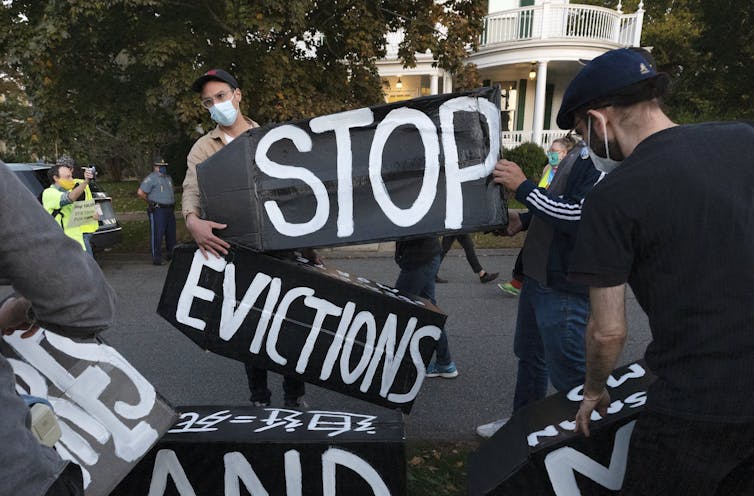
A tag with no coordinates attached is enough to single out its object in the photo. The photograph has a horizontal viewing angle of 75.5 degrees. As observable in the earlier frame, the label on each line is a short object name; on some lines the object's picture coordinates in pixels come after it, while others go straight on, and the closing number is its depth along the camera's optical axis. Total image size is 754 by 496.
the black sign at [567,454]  1.81
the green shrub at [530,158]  14.99
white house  16.03
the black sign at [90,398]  1.76
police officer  8.39
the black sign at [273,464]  2.13
